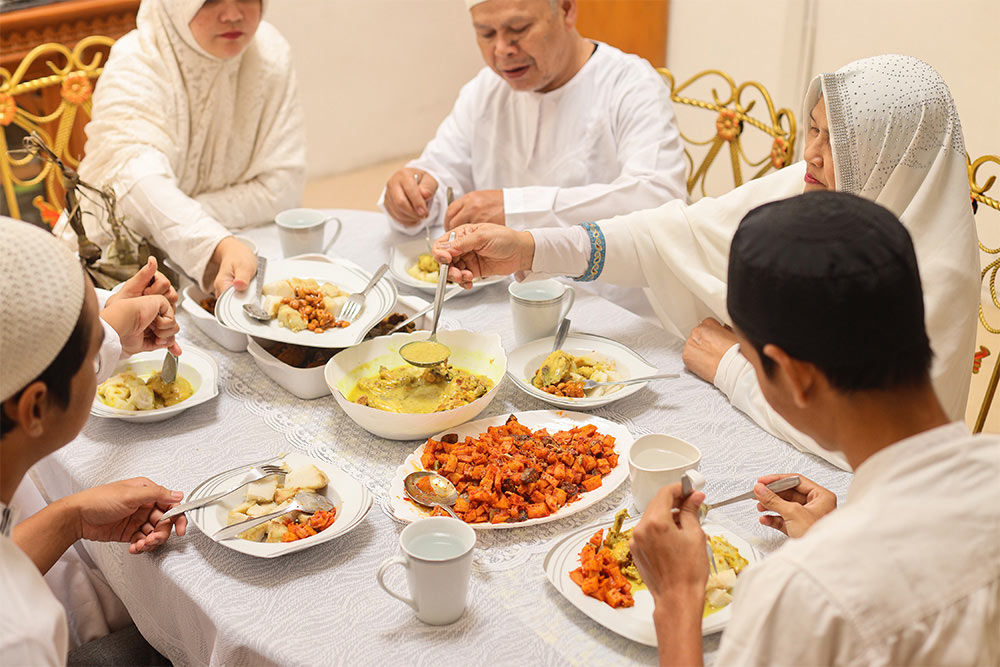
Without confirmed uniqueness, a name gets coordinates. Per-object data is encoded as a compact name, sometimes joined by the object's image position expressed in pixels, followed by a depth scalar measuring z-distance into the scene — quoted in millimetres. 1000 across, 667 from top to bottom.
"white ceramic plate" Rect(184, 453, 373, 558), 1509
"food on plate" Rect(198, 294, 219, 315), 2398
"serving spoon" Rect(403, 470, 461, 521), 1633
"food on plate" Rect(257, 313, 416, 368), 2078
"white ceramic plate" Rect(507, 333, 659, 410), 1960
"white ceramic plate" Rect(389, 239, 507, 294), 2500
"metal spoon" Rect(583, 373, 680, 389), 1984
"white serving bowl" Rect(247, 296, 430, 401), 2004
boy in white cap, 1139
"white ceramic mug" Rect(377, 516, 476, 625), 1349
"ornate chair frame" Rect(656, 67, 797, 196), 3074
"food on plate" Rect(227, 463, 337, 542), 1554
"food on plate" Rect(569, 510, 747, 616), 1408
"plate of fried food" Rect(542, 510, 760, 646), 1374
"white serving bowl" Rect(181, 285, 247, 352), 2225
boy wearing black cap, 1027
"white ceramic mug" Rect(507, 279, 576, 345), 2176
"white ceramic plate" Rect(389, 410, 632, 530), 1625
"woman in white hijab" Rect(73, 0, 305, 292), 2676
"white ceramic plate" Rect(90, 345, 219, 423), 1927
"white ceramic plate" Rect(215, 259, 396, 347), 2098
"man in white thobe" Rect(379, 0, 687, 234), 2844
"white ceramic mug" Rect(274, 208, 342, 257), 2602
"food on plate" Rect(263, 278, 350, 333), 2137
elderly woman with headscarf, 1818
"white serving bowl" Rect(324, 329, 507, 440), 1815
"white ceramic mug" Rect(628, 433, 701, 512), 1583
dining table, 1376
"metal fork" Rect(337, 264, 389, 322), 2223
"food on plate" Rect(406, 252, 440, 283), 2566
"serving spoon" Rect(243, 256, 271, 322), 2166
